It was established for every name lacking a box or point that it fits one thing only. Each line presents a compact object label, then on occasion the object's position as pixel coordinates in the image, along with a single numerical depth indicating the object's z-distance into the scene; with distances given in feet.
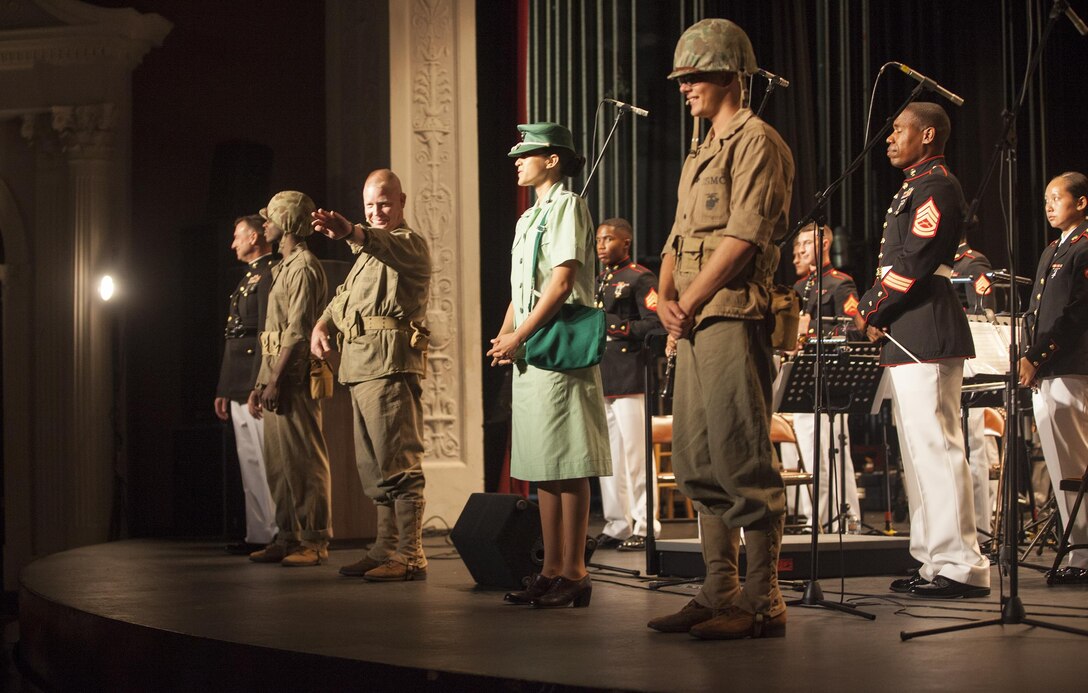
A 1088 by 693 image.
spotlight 30.37
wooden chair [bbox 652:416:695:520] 26.89
